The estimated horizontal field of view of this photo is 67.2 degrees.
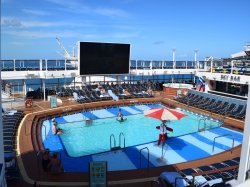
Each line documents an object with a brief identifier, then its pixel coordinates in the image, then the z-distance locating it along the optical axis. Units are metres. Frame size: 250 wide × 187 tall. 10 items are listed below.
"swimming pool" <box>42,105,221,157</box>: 7.62
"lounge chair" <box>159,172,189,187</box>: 4.04
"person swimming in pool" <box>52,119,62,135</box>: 8.25
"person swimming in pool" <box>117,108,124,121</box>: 9.93
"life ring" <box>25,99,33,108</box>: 10.64
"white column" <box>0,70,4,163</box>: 2.71
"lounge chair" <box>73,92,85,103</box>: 12.07
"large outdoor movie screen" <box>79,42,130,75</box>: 12.83
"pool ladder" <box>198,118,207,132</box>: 8.76
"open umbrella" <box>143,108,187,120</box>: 6.92
